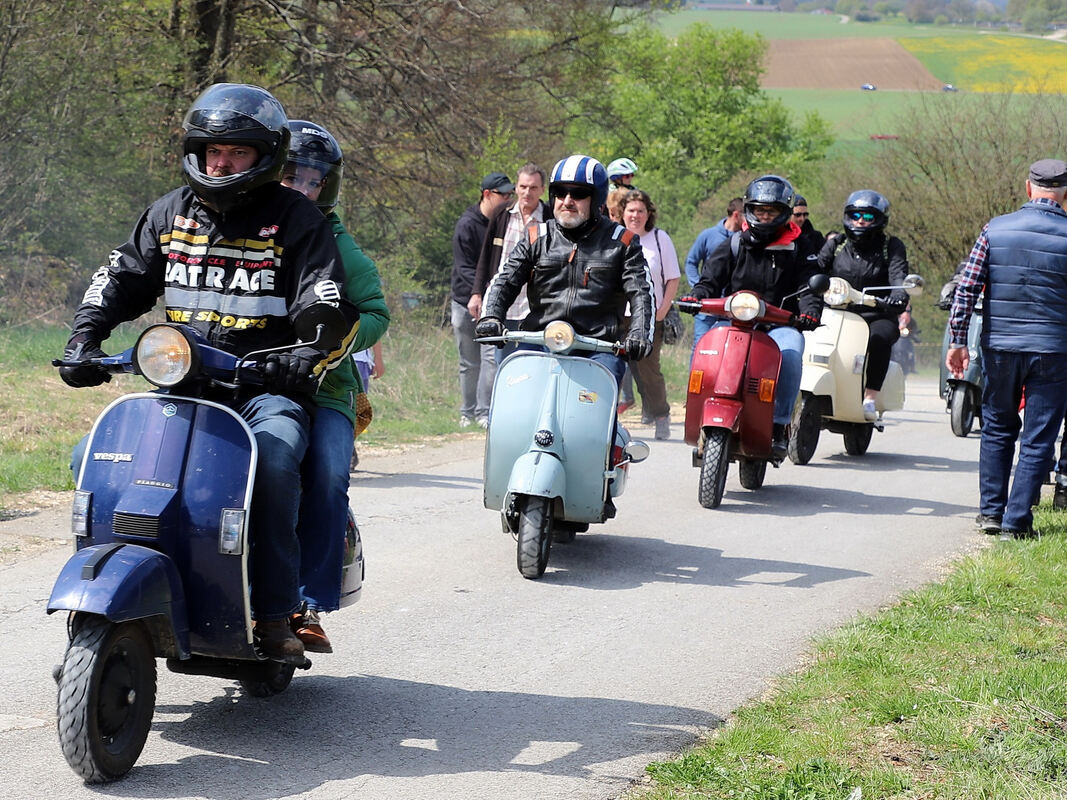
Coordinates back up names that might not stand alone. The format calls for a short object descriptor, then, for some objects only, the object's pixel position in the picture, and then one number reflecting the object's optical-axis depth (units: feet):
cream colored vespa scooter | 73.51
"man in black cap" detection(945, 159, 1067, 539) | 53.52
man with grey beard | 48.57
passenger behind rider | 29.76
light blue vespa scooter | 45.78
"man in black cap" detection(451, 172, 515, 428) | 80.48
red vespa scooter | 59.57
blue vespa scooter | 25.96
